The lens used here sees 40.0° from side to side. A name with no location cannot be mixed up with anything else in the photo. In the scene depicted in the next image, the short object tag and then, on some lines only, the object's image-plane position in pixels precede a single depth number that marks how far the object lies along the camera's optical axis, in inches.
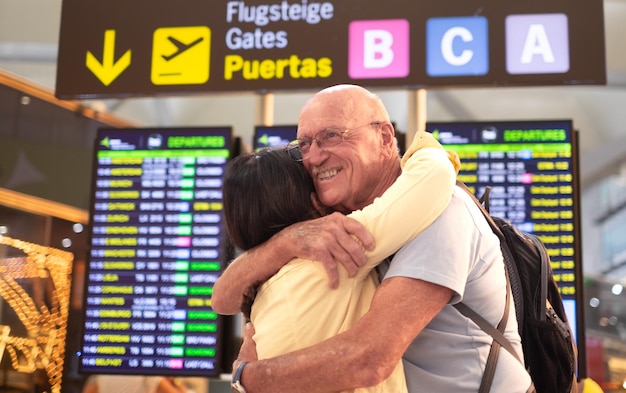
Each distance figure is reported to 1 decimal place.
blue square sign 170.2
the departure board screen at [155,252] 184.1
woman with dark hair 78.7
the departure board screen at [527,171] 174.7
